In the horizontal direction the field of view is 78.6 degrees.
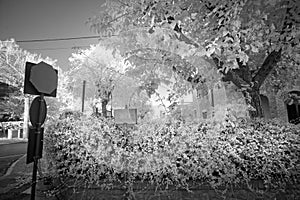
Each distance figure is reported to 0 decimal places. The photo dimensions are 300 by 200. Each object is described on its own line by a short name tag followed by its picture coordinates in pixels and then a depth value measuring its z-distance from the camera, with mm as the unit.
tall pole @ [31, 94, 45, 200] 1552
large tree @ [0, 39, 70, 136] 7116
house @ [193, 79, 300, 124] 4543
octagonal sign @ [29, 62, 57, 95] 1664
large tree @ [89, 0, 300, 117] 1739
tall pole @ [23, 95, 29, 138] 9068
